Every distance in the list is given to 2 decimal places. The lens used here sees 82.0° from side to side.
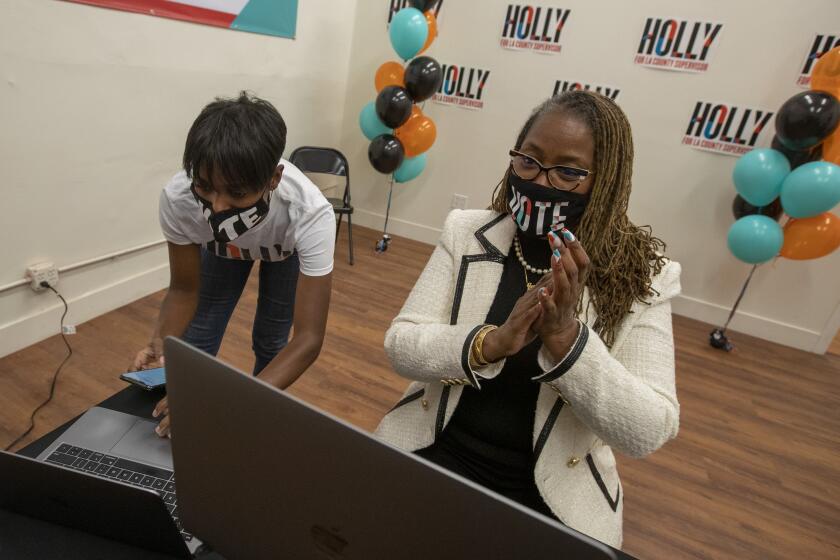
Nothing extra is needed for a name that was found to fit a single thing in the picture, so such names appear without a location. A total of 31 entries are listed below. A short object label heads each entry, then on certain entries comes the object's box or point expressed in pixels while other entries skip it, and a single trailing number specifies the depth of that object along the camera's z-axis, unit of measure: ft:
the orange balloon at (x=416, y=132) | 11.69
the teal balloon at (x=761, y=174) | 9.11
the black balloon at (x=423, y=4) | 10.79
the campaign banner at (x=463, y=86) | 12.32
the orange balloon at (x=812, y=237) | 9.29
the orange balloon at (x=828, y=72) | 8.52
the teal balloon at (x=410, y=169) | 12.27
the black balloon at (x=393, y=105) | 10.60
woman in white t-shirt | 3.12
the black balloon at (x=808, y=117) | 8.27
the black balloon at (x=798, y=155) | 9.11
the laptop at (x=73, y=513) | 1.81
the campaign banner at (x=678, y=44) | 10.23
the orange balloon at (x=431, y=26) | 11.17
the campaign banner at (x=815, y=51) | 9.54
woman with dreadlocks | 2.86
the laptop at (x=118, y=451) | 2.44
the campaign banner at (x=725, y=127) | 10.32
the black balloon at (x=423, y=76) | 10.54
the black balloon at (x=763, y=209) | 9.97
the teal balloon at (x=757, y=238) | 9.45
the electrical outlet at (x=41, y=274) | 6.79
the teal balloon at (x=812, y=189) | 8.51
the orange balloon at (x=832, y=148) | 8.71
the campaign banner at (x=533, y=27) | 11.25
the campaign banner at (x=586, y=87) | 11.22
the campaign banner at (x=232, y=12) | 7.22
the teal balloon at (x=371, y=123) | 11.68
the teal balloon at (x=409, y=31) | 10.68
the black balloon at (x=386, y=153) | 11.18
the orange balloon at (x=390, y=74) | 11.46
